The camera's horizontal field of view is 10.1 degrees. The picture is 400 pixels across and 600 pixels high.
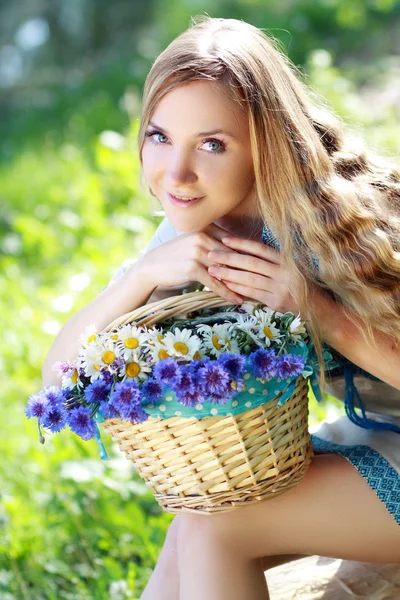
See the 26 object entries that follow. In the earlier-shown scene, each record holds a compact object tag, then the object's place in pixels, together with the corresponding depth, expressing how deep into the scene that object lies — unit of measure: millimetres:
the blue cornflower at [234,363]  2621
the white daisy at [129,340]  2661
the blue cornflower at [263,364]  2632
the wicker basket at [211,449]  2654
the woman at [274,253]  2771
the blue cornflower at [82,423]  2654
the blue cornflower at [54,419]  2670
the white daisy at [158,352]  2650
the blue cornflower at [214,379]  2600
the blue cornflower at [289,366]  2634
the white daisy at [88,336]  2719
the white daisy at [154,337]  2660
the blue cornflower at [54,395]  2684
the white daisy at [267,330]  2668
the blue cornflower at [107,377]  2667
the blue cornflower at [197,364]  2626
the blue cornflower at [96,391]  2656
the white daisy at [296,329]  2681
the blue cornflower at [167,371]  2619
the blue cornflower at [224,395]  2606
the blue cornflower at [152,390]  2628
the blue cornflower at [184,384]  2605
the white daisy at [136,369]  2654
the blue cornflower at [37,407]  2680
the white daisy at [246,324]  2674
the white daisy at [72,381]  2697
